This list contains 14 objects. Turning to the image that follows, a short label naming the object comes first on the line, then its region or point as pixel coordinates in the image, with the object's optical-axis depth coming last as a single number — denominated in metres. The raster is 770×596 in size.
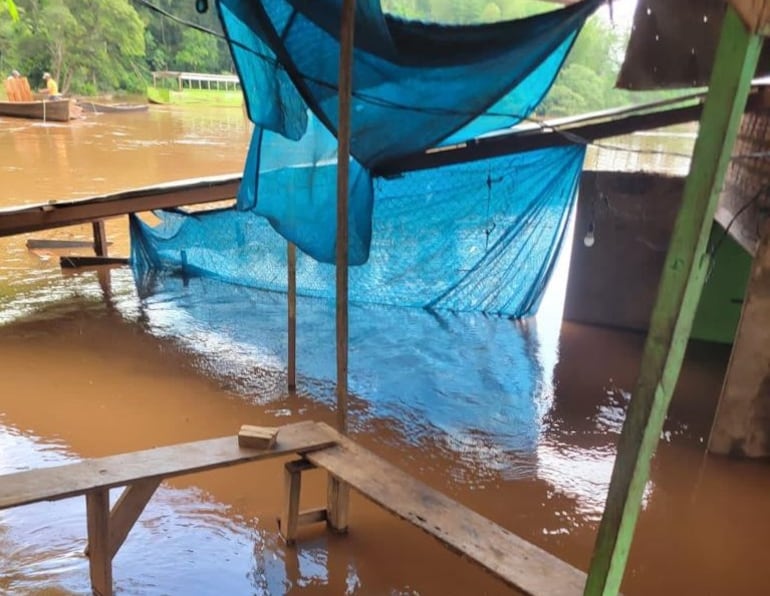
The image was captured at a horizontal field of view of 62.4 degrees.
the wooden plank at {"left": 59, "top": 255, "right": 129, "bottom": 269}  6.73
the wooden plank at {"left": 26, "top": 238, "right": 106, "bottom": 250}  7.39
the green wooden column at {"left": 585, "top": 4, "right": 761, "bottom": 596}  1.10
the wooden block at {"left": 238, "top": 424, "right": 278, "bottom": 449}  2.61
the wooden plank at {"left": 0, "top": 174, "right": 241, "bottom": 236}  5.25
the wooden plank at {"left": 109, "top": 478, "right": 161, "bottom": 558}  2.46
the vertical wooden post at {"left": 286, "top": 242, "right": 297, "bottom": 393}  4.11
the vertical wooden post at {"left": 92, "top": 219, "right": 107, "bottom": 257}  6.89
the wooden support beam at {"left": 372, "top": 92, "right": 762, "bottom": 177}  3.66
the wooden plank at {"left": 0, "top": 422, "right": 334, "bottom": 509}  2.25
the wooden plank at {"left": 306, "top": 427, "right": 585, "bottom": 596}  2.03
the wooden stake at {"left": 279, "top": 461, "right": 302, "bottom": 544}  2.71
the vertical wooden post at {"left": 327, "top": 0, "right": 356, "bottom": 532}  2.45
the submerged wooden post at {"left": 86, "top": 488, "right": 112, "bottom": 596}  2.35
